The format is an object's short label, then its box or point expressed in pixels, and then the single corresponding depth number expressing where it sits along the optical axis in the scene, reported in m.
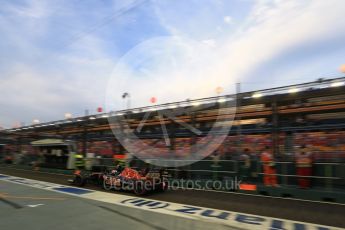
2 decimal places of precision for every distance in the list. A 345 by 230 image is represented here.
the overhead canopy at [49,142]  23.48
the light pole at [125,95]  22.22
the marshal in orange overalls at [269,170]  11.68
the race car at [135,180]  12.00
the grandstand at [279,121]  12.87
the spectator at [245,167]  12.62
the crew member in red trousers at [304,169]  10.88
